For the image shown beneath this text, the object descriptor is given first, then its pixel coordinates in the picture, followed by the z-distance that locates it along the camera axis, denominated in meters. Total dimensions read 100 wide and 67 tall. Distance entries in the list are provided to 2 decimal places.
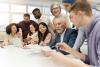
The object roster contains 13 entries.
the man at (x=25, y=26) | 2.08
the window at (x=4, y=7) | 4.38
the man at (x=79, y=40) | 0.89
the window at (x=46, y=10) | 4.12
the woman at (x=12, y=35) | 1.84
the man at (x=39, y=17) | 1.89
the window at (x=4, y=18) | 4.25
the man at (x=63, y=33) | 1.09
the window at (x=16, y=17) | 4.37
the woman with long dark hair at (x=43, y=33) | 1.68
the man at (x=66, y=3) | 0.95
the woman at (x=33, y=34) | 1.77
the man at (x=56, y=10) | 1.46
